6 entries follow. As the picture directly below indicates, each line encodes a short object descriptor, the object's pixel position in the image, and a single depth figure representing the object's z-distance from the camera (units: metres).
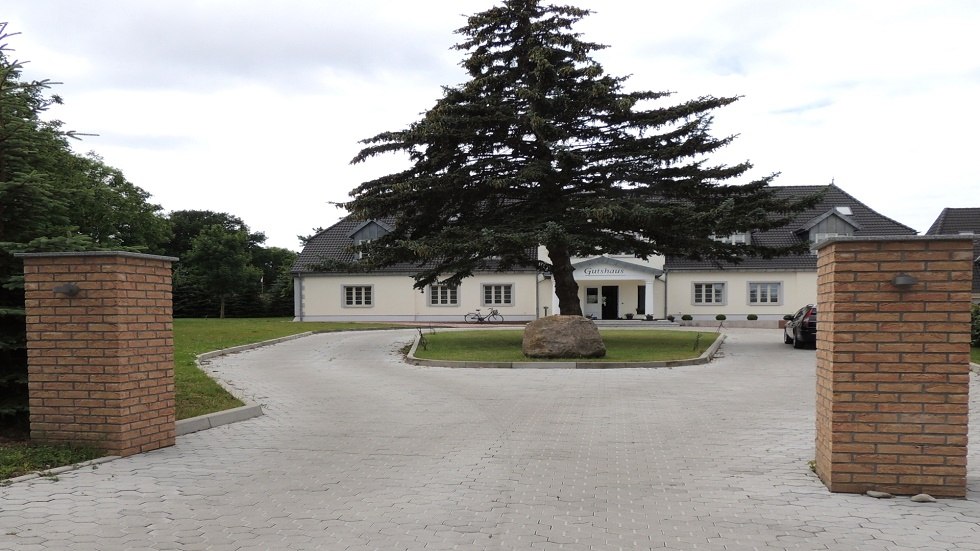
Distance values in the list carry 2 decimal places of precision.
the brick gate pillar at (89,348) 6.50
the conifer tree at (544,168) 20.41
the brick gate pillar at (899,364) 5.23
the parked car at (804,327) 21.38
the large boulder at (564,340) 17.48
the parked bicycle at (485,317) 41.47
